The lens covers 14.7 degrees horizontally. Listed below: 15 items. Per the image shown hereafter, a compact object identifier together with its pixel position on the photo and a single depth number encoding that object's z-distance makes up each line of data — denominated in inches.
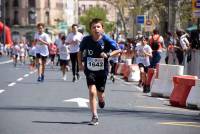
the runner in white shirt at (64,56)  1085.1
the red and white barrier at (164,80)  792.3
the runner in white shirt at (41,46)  959.6
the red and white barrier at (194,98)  665.0
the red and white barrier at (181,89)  689.9
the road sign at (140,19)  1712.8
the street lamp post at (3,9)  5575.8
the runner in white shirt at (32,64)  1541.7
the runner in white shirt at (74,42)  974.4
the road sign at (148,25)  1703.5
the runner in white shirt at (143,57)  929.5
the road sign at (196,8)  935.2
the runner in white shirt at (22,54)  2148.6
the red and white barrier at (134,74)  1140.5
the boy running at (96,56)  503.8
